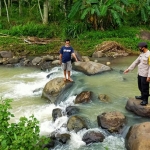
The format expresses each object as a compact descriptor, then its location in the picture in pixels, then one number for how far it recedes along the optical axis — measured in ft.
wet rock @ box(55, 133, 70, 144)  20.42
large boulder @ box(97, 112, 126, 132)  21.34
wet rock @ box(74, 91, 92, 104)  26.81
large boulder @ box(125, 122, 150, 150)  17.23
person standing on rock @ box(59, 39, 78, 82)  27.31
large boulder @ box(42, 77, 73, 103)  28.68
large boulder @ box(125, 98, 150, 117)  22.22
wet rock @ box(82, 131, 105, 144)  20.27
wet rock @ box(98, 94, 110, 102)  26.80
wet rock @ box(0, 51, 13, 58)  46.32
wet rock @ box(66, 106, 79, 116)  24.70
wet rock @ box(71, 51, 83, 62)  42.37
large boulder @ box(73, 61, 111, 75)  35.08
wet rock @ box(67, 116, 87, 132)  21.80
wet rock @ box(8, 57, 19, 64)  44.02
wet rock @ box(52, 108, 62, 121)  24.47
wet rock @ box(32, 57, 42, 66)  43.17
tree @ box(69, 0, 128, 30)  51.06
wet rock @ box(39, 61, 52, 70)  41.39
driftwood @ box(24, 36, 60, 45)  51.01
